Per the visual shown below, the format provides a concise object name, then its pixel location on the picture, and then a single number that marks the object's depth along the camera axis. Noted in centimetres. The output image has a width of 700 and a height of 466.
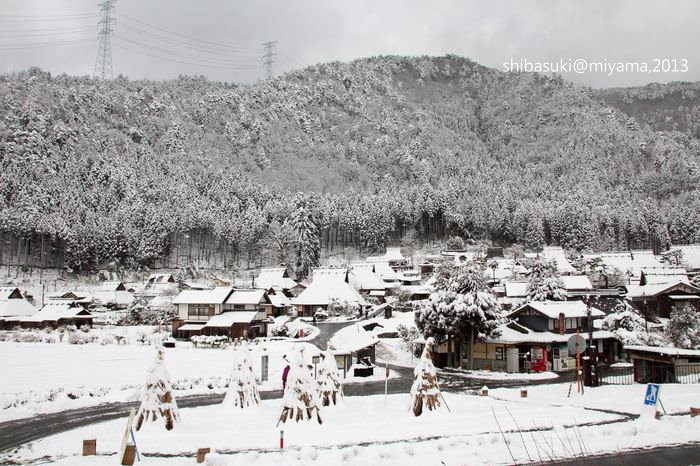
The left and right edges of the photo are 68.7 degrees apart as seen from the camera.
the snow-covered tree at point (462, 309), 3925
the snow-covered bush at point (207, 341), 5022
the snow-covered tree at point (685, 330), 3856
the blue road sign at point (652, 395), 1775
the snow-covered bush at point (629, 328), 4100
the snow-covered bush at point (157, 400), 1667
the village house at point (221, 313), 5659
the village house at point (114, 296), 7515
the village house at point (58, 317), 6091
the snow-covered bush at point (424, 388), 1875
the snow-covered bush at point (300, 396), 1744
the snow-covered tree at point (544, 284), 5341
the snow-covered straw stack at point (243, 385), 2039
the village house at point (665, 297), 5291
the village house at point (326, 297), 6825
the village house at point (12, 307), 6031
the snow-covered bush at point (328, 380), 2105
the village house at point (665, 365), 2628
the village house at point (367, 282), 8315
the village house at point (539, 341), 4016
